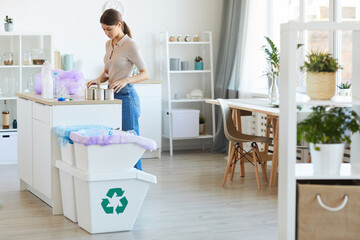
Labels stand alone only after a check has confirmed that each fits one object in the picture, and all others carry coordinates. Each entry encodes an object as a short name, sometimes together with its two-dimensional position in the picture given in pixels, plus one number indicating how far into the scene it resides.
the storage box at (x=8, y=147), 6.65
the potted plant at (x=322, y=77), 2.94
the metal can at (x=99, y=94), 4.46
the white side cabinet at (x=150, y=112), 7.02
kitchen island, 4.36
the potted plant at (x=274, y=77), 5.55
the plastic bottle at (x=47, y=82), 4.65
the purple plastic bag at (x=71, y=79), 4.95
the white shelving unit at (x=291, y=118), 2.83
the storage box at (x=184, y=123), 7.27
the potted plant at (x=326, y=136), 2.95
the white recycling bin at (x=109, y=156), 3.83
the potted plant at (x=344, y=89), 5.05
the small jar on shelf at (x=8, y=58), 6.79
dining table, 5.30
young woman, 4.71
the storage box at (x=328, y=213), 2.94
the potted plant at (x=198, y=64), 7.54
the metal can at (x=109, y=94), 4.48
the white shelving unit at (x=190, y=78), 7.50
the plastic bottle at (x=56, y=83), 4.84
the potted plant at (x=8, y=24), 6.69
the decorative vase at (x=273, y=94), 5.63
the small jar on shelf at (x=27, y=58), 6.89
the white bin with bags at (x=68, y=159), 4.12
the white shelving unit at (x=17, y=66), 6.86
